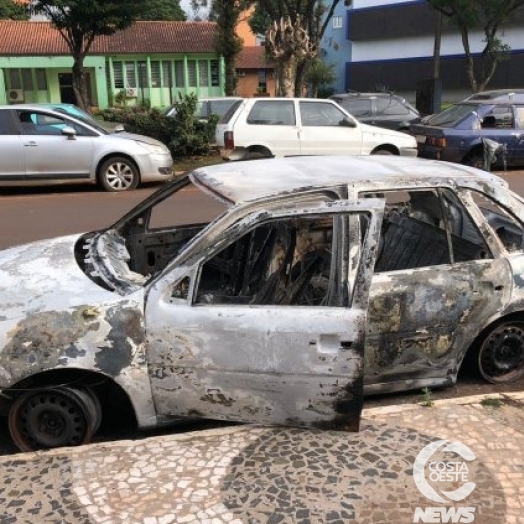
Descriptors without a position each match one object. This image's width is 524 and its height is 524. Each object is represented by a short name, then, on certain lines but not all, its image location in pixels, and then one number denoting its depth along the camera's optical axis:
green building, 35.75
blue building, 36.62
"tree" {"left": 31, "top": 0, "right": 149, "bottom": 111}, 18.38
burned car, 3.14
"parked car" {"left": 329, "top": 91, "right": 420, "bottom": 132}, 15.78
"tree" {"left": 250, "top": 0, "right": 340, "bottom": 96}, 16.23
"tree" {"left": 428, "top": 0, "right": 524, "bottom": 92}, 24.69
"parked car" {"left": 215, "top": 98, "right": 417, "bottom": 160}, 11.99
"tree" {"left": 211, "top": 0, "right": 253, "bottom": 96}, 26.35
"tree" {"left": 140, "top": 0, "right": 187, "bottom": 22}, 55.92
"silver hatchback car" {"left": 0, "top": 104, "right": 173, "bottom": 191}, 11.02
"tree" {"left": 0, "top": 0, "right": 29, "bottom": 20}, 43.41
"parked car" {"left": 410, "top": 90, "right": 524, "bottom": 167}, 12.78
